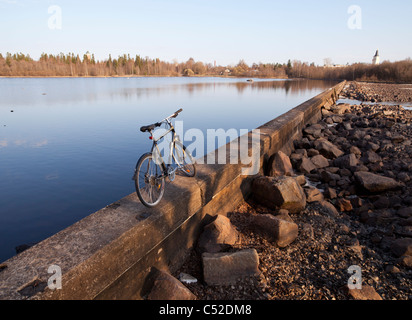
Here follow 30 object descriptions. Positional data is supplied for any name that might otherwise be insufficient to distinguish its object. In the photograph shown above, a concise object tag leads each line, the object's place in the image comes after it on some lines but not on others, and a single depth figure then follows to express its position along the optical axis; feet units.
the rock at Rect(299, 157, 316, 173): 24.42
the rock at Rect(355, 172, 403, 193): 18.67
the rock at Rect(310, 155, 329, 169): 25.47
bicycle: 10.51
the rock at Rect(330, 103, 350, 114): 59.96
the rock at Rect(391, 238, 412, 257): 11.77
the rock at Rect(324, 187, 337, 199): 19.20
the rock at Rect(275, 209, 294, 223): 14.90
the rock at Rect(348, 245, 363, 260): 12.15
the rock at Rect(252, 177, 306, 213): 15.90
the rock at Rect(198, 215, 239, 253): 12.12
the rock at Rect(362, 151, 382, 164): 25.45
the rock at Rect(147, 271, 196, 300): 9.16
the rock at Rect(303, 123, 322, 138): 36.42
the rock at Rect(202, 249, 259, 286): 10.36
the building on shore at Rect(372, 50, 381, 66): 374.28
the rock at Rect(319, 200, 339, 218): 16.49
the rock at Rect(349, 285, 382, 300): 9.43
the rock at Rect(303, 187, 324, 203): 17.83
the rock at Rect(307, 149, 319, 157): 28.32
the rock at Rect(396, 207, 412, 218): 15.40
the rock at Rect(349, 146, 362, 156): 28.76
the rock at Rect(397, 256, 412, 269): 11.22
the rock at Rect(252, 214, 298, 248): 12.79
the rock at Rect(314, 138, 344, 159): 27.99
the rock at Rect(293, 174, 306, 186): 19.84
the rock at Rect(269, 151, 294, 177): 20.71
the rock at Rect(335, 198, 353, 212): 17.31
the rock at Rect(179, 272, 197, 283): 10.62
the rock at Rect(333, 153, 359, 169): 24.07
